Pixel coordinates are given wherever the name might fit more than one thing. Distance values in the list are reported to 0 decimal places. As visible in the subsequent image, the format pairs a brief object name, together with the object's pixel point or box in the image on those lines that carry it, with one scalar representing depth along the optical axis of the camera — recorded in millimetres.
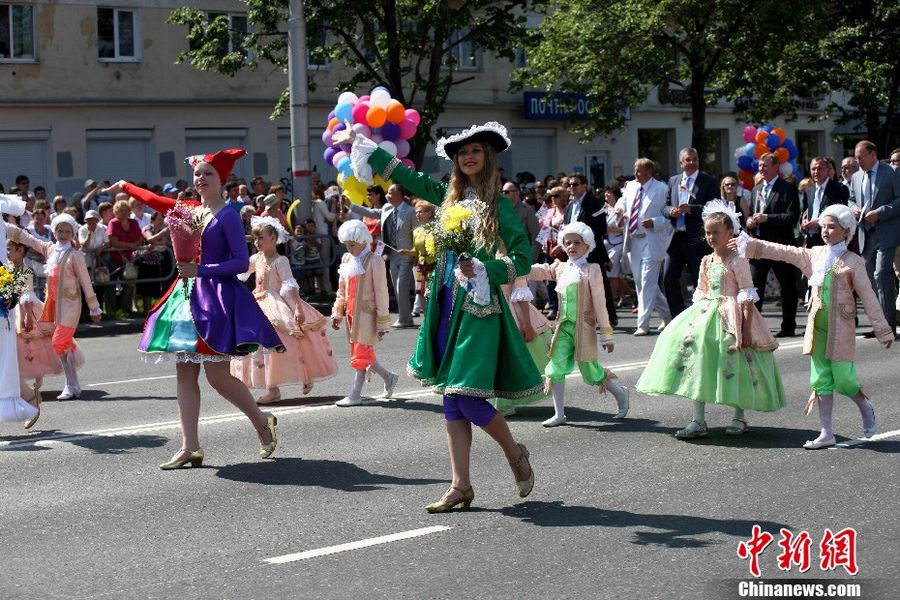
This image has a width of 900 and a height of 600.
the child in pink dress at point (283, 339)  11984
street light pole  22766
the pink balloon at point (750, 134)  26672
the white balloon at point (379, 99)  12648
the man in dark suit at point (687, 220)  16844
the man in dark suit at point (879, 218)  15727
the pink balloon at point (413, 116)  13500
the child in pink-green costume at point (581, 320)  10844
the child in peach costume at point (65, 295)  12820
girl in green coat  7668
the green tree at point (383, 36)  26141
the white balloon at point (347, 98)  11496
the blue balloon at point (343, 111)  11859
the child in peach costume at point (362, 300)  12125
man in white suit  17266
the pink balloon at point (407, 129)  13305
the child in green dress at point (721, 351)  9844
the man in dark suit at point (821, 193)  15883
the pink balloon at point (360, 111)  12672
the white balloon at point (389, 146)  12973
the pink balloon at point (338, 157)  12184
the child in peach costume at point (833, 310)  9508
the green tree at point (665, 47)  29297
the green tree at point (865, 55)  34062
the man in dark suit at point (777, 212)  16844
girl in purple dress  9023
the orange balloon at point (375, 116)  12750
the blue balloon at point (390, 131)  13159
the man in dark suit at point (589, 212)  18031
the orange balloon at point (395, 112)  12938
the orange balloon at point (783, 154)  24838
